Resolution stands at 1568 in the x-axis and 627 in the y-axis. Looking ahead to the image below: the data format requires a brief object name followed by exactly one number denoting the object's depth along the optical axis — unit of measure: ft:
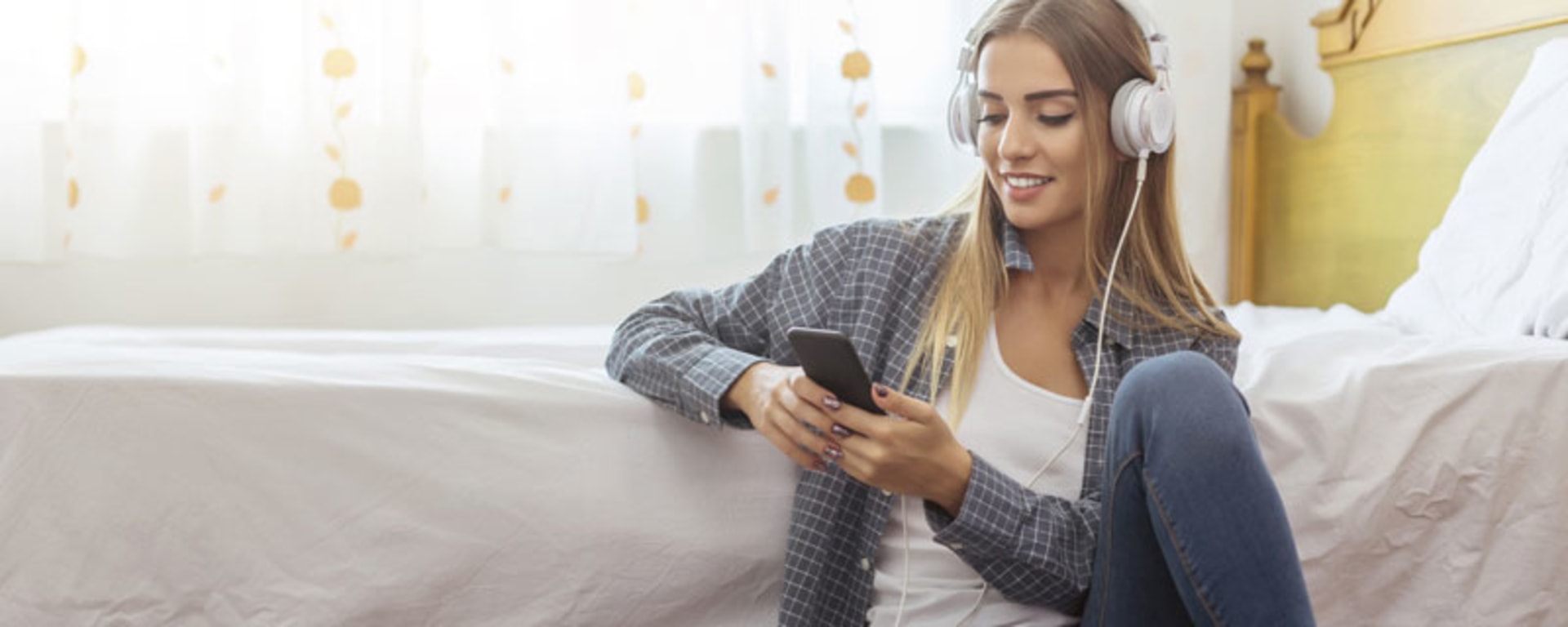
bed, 3.41
